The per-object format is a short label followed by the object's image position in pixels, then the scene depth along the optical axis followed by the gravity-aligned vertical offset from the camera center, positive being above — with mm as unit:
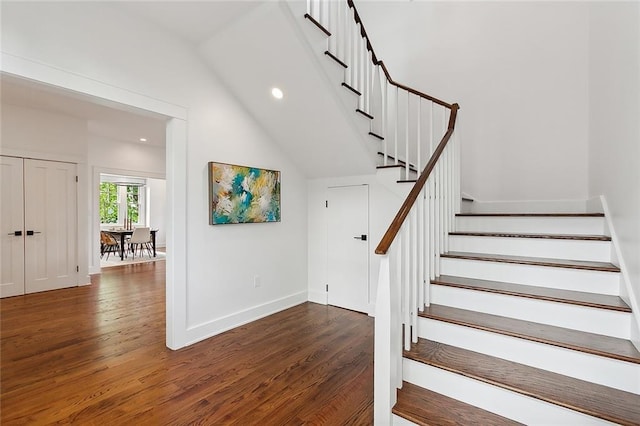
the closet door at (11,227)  4430 -255
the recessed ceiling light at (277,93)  3082 +1241
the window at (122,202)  10695 +309
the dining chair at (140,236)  7933 -708
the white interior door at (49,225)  4688 -248
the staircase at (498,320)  1510 -701
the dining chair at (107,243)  7980 -893
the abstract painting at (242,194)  3178 +192
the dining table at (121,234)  7949 -663
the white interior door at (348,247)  3912 -495
